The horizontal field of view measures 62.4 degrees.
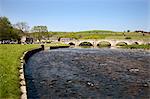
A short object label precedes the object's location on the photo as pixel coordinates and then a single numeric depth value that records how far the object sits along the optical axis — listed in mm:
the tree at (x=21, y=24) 62387
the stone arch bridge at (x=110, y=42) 57793
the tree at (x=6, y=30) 44195
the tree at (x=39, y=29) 68342
